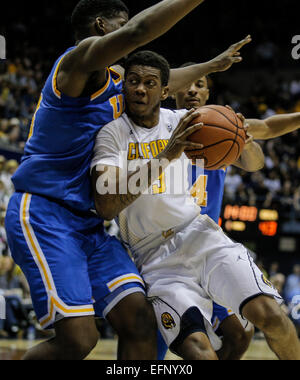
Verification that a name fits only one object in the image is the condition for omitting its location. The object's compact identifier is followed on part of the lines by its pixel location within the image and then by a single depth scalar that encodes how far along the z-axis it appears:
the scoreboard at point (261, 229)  11.09
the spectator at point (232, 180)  13.36
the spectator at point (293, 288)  10.71
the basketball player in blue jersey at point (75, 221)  2.89
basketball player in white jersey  2.97
